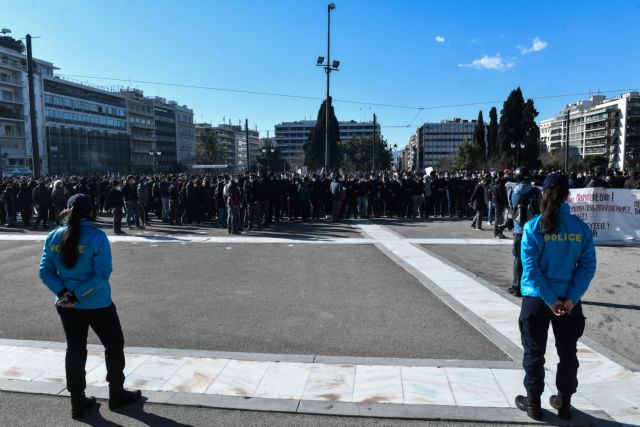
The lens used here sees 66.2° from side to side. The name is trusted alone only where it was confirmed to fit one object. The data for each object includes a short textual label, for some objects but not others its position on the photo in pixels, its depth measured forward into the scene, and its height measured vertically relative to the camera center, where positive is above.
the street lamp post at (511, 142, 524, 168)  62.22 +4.53
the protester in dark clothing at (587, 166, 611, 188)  15.52 +0.07
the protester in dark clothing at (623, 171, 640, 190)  16.94 +0.00
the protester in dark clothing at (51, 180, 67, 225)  16.40 -0.40
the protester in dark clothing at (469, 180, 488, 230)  15.76 -0.63
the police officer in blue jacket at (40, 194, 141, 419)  3.88 -0.80
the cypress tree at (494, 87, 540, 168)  61.47 +6.87
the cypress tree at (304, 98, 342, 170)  78.12 +6.36
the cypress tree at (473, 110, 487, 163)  77.90 +7.93
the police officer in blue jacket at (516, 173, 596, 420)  3.62 -0.73
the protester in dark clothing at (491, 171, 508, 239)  14.36 -0.54
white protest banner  13.32 -0.84
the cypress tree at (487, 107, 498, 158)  71.56 +7.66
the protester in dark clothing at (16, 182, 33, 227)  17.86 -0.61
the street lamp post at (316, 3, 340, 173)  23.80 +6.07
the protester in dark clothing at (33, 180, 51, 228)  17.67 -0.53
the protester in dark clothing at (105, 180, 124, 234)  15.05 -0.56
